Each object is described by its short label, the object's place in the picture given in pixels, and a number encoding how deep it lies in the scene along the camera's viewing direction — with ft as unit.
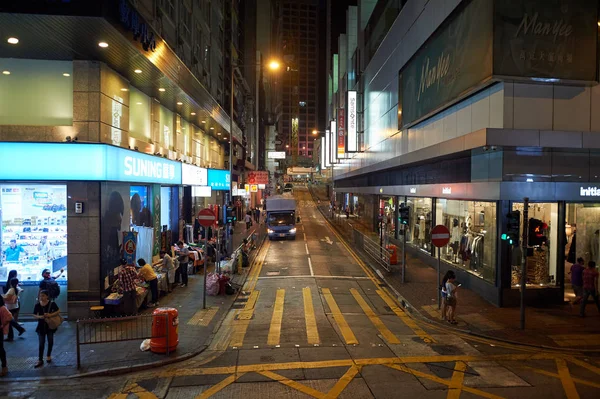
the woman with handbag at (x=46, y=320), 30.25
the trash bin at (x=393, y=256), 70.69
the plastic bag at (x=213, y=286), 52.24
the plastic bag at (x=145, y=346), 32.68
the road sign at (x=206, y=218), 47.34
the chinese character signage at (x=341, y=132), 136.56
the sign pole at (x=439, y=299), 46.23
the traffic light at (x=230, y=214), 68.90
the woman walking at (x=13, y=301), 35.20
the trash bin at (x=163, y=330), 32.09
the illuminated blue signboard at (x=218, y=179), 94.27
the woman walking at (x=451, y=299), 40.57
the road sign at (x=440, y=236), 45.98
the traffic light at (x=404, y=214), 57.47
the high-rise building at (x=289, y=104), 634.84
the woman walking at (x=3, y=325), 28.35
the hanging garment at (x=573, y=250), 51.77
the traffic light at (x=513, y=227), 38.42
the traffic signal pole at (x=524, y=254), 38.63
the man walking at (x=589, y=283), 42.68
